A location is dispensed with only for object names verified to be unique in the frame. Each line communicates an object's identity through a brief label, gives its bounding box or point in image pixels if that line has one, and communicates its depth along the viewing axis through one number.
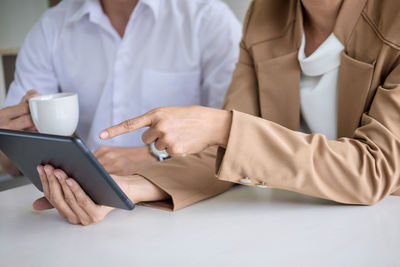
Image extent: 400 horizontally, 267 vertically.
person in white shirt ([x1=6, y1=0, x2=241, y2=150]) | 1.77
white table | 0.72
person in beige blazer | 0.90
